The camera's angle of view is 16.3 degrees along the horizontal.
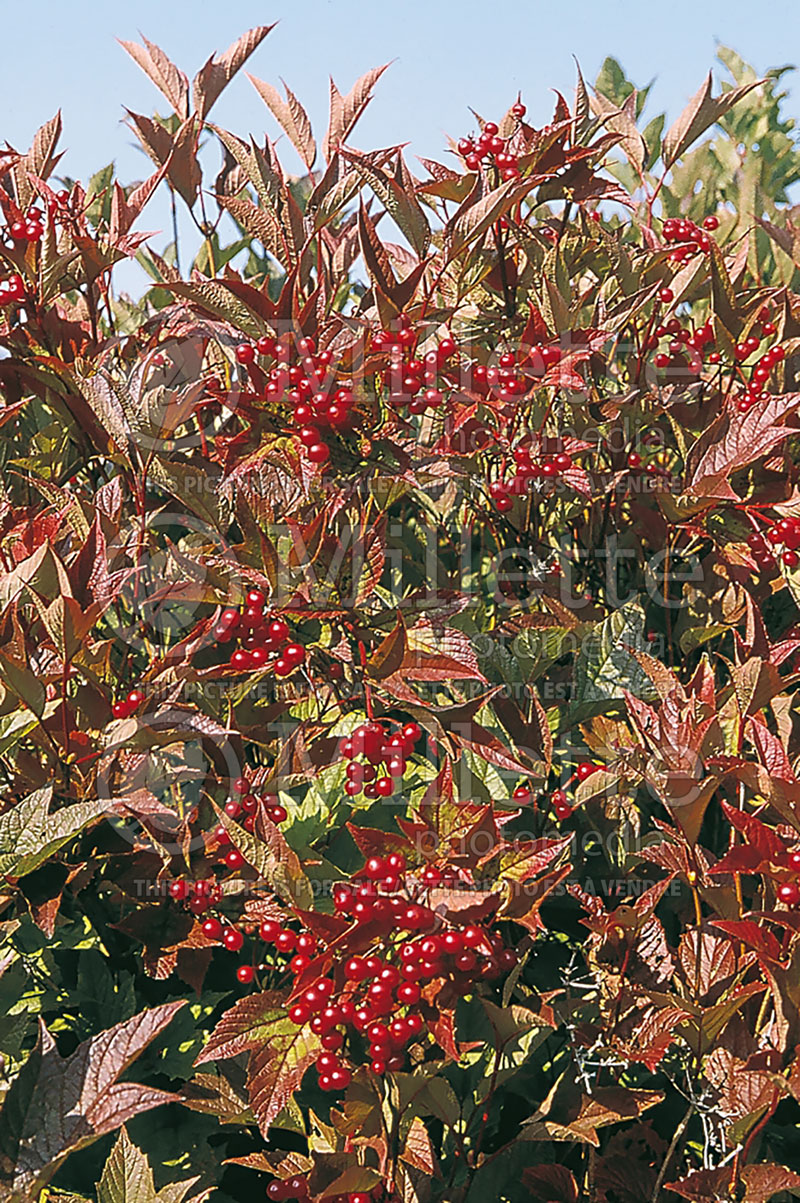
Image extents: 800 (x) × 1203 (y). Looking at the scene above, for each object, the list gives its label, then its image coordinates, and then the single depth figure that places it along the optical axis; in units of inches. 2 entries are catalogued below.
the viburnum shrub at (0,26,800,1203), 50.4
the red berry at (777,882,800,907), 50.3
